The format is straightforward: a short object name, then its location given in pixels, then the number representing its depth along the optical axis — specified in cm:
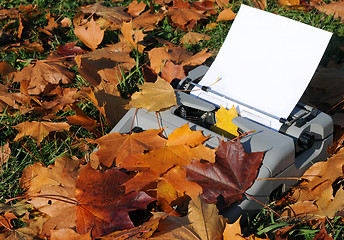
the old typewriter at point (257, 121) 163
